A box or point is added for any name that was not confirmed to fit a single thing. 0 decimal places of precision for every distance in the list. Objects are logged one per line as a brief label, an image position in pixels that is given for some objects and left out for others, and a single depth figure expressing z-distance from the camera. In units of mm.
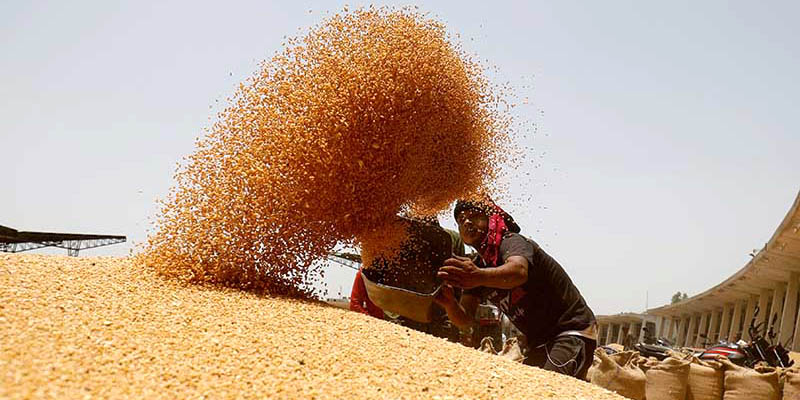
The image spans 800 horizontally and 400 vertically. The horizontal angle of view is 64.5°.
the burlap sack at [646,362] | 4895
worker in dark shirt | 3262
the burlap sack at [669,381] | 4484
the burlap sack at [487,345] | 4285
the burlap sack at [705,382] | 4484
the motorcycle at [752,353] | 5527
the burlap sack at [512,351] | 3791
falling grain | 3150
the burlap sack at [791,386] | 4207
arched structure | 17844
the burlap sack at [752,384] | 4231
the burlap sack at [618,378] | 4340
